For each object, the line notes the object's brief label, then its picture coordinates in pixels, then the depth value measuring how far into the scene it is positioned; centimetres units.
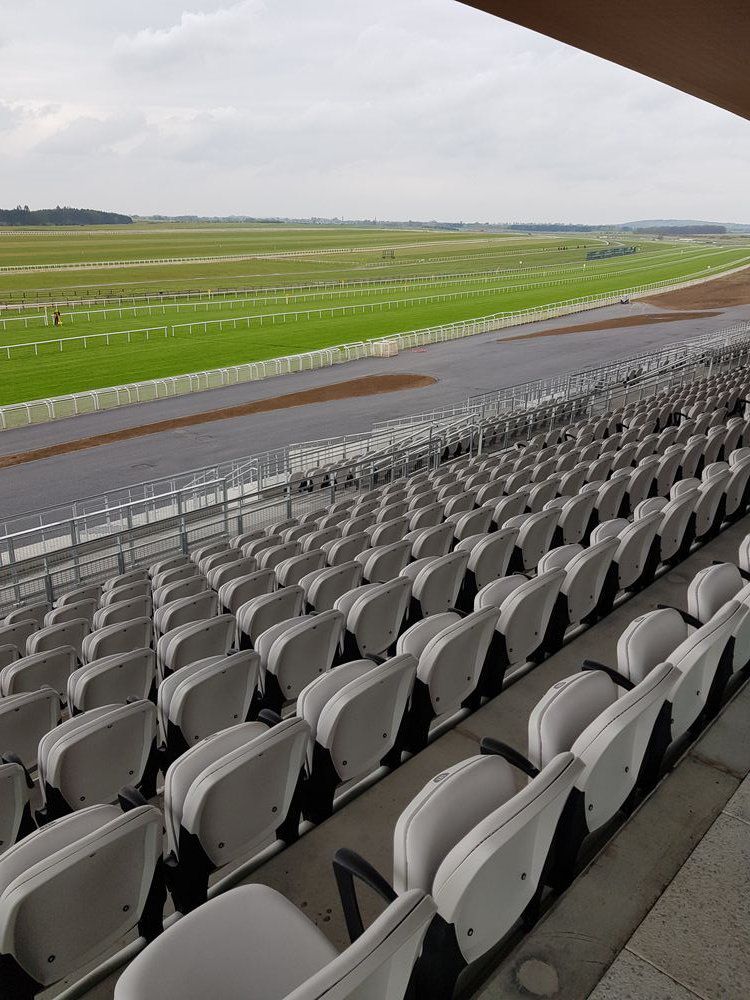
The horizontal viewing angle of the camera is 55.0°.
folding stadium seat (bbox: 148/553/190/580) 912
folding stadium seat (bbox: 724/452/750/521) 736
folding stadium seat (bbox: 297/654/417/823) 328
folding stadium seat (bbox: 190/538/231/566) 958
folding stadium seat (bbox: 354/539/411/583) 658
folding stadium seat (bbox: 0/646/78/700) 506
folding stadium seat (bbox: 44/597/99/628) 724
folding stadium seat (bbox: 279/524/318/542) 968
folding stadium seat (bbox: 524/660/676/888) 269
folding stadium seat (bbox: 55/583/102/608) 829
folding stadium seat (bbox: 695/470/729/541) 665
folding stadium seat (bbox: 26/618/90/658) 616
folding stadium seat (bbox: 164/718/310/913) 271
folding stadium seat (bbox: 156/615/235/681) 496
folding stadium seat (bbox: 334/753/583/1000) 208
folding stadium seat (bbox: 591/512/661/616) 555
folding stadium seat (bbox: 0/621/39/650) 686
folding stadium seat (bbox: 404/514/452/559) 704
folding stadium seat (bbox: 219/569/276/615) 639
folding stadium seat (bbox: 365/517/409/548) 798
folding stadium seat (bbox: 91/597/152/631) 659
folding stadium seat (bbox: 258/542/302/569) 801
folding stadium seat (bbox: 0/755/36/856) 310
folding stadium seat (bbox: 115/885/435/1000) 157
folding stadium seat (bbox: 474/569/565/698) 438
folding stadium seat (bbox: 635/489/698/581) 613
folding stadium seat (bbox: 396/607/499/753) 384
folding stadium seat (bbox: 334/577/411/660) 492
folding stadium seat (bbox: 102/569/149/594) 872
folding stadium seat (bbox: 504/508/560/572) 677
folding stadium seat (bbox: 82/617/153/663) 561
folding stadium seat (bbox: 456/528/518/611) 607
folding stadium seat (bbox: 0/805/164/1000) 219
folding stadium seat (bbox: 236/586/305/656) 540
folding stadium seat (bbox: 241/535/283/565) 910
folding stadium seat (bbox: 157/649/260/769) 386
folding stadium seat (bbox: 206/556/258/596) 728
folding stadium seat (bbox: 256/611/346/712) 439
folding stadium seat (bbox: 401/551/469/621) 549
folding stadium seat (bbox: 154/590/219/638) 598
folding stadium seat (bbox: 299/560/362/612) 607
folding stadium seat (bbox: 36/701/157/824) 337
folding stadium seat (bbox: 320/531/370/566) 748
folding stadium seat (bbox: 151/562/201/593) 820
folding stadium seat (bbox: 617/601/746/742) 327
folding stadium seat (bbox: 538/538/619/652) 496
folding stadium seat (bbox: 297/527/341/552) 866
